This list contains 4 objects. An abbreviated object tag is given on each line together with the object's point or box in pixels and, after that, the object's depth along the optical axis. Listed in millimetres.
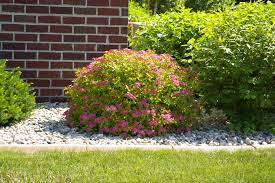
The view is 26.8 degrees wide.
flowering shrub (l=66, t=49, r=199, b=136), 5840
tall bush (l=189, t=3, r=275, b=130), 6043
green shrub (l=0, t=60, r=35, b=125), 6020
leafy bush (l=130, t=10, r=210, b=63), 7824
